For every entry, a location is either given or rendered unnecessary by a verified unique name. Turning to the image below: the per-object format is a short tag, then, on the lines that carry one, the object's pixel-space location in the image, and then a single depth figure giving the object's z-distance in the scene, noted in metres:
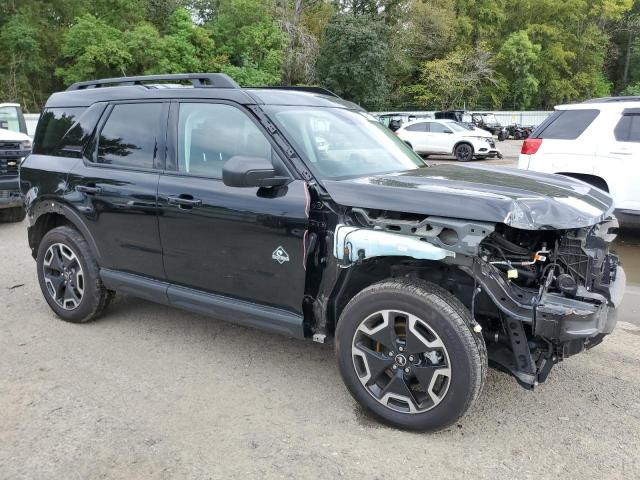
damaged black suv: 2.82
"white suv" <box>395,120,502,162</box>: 20.97
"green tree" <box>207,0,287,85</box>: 32.12
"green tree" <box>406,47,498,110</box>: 41.38
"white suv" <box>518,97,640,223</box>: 6.97
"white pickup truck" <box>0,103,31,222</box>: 8.73
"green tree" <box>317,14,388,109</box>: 36.19
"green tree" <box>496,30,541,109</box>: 45.97
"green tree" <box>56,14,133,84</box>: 28.97
